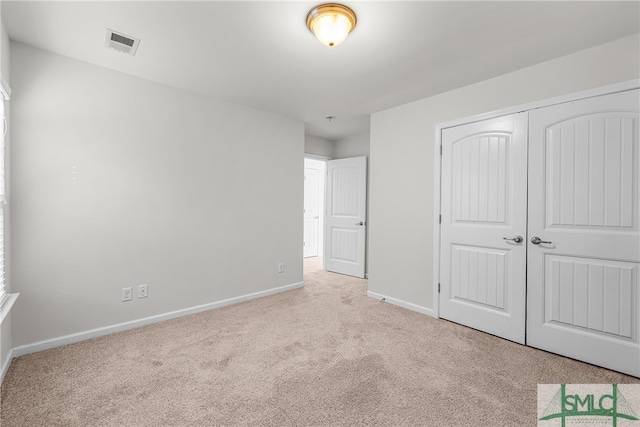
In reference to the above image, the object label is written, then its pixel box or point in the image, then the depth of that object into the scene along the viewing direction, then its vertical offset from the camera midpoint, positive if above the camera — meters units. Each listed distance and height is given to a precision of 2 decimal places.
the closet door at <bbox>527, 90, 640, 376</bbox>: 2.10 -0.09
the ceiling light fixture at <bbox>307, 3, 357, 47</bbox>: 1.78 +1.23
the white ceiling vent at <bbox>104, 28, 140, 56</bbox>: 2.14 +1.30
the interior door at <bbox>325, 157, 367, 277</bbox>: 4.88 -0.01
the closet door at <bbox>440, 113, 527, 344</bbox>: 2.62 -0.08
